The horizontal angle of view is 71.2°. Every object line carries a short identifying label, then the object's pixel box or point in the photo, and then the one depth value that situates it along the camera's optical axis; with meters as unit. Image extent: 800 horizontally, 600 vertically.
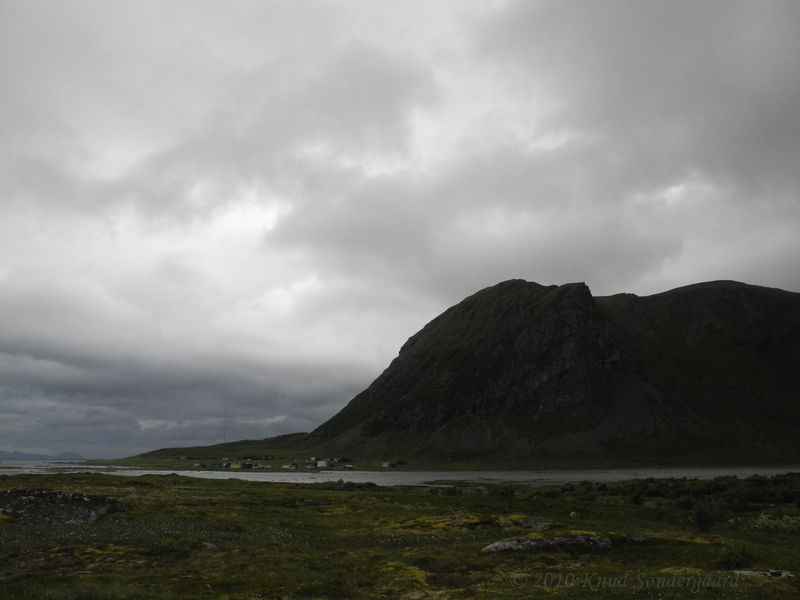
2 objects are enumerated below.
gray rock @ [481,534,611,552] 31.45
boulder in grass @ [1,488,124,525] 46.03
